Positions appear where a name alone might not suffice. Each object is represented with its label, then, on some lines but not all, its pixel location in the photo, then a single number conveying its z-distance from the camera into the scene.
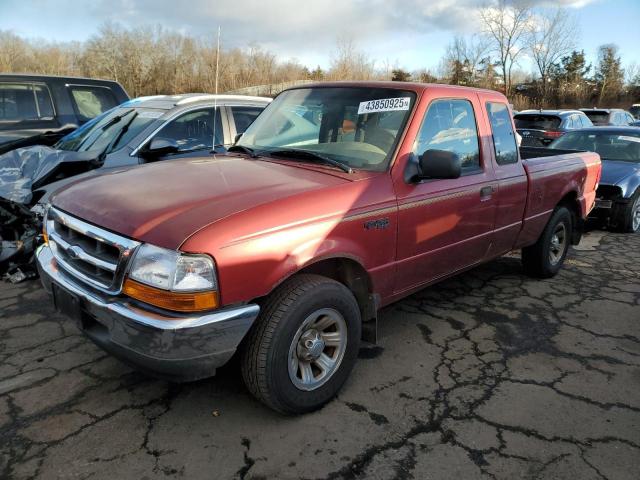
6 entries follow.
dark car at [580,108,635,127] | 15.74
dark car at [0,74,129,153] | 7.10
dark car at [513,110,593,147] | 11.90
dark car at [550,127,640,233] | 7.25
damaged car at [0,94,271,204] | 5.14
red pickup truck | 2.27
